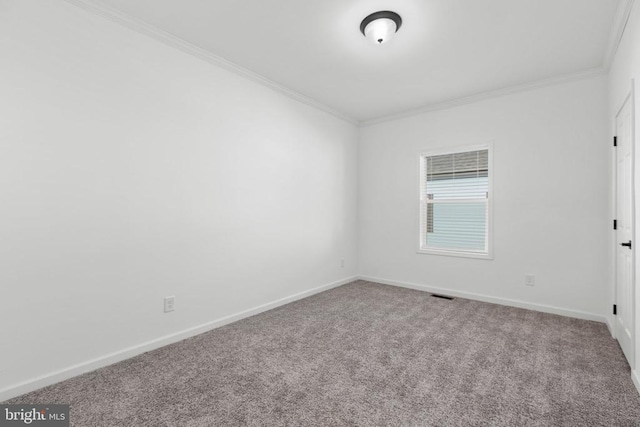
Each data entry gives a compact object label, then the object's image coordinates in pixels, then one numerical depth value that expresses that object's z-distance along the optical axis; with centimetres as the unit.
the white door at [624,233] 226
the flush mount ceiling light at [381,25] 233
